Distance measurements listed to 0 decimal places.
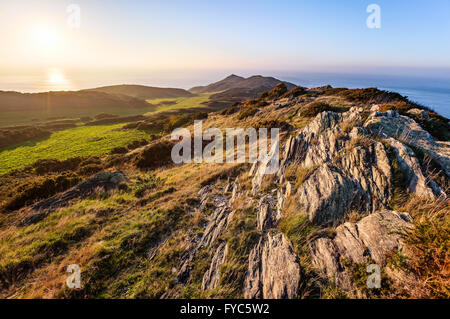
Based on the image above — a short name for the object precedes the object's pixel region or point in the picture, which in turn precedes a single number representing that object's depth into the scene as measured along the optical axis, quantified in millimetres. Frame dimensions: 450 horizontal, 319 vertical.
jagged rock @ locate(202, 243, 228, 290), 4492
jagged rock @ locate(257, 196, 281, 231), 6016
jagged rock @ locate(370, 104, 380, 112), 15475
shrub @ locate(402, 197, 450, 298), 2984
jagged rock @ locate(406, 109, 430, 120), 16125
